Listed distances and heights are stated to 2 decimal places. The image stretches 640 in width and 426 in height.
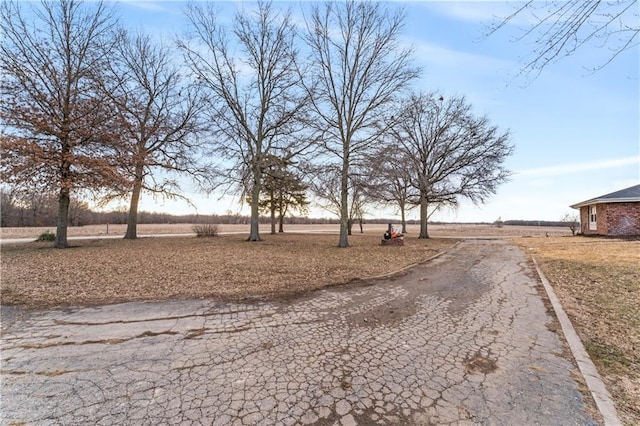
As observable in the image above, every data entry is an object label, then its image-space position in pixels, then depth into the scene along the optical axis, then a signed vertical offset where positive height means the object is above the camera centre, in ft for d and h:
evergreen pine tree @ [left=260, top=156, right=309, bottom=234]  51.26 +8.15
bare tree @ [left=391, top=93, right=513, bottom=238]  63.87 +16.09
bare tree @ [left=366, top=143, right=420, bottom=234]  42.24 +8.56
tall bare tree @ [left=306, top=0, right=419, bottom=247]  44.70 +22.03
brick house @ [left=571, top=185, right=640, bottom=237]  58.39 +1.86
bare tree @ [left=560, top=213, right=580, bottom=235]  79.89 +0.33
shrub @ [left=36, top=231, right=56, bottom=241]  48.34 -2.58
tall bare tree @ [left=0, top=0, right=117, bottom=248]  32.14 +13.02
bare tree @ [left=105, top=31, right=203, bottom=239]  45.91 +18.70
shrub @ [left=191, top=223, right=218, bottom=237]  72.84 -2.17
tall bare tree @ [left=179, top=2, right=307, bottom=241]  49.55 +21.19
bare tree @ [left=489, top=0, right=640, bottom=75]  8.66 +6.68
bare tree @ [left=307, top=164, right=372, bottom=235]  44.34 +6.70
